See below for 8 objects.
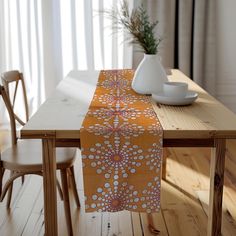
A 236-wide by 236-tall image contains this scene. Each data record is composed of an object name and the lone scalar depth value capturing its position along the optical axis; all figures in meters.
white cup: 2.04
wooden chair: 2.18
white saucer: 2.01
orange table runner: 1.65
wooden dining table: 1.66
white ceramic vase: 2.19
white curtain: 4.09
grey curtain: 3.98
